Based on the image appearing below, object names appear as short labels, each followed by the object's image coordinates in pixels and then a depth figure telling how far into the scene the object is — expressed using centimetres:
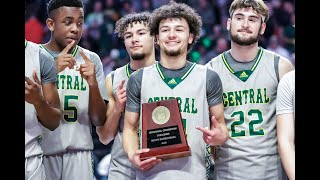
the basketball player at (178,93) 385
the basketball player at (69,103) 430
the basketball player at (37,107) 388
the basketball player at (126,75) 435
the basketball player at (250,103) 408
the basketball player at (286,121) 383
